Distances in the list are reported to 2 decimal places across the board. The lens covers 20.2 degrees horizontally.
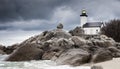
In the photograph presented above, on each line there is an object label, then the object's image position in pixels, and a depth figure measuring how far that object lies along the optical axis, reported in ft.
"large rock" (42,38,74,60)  115.44
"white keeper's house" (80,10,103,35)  347.77
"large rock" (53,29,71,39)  161.55
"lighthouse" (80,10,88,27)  378.69
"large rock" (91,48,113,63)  88.17
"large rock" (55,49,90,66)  84.74
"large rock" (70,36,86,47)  136.81
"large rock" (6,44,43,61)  107.44
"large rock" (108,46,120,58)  108.55
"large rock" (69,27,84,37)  273.89
